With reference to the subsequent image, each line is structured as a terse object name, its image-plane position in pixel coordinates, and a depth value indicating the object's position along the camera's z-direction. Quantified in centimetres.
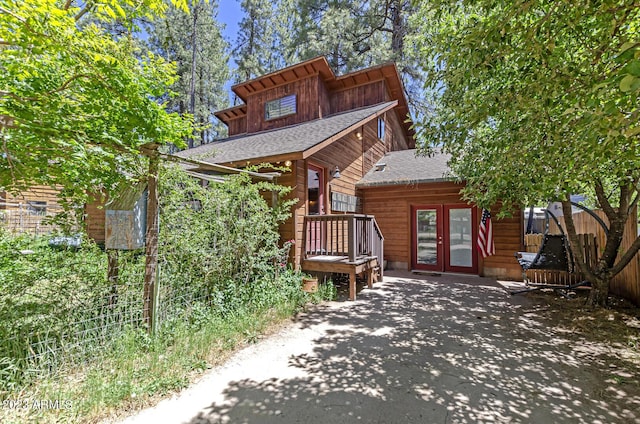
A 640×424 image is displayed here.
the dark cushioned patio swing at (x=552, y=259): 578
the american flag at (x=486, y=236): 748
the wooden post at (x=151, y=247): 323
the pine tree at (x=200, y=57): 1783
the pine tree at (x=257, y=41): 2003
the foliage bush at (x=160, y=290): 261
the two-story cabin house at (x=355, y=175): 611
